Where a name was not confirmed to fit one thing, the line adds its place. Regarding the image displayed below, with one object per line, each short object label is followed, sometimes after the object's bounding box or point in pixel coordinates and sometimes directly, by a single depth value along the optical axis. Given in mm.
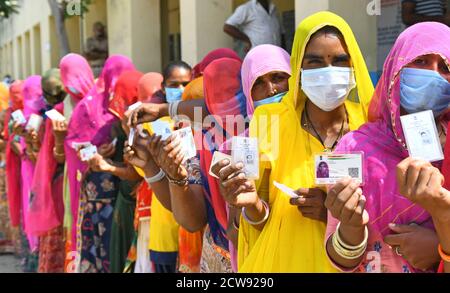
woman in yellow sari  2281
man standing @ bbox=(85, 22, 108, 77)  8820
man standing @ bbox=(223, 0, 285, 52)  6020
